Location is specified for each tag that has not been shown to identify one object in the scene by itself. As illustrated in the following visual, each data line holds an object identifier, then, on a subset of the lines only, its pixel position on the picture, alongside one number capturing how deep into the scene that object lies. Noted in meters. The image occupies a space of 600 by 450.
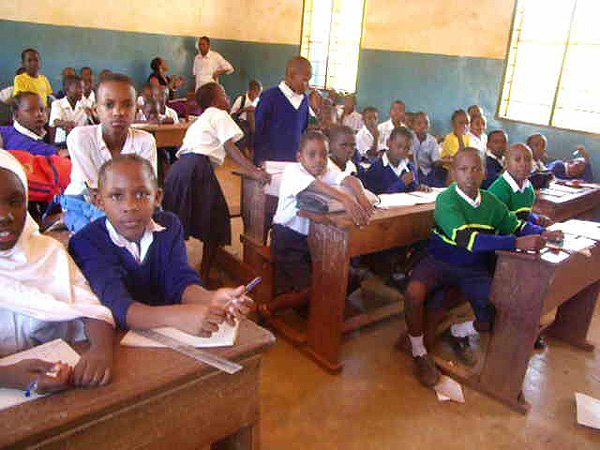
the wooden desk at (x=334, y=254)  2.29
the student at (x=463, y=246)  2.33
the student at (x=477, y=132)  5.07
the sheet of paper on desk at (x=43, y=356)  0.92
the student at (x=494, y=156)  3.73
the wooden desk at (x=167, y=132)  5.20
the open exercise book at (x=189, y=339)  1.13
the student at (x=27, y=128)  3.29
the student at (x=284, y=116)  3.25
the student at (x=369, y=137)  5.36
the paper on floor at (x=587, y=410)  2.16
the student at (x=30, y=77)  6.07
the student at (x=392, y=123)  5.77
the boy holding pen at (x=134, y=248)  1.28
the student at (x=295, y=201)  2.38
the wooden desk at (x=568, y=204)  3.50
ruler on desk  1.06
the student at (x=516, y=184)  2.68
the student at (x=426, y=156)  4.68
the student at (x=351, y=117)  6.70
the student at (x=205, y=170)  2.86
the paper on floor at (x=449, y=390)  2.29
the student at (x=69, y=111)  4.73
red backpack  2.93
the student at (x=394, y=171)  3.12
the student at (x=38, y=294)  1.06
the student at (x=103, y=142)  1.88
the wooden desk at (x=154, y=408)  0.88
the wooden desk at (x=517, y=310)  2.12
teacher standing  9.19
